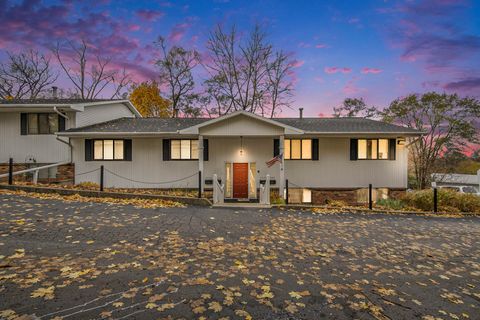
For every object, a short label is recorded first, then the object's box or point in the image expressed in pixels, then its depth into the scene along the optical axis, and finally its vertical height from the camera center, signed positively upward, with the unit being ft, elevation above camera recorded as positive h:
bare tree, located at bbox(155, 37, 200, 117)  96.58 +33.64
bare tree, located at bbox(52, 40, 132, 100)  99.60 +36.42
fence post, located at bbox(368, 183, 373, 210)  38.36 -5.40
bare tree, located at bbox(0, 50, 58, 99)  95.55 +33.13
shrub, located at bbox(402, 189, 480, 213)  40.50 -6.39
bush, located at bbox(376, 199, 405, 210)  41.27 -7.05
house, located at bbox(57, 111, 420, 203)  49.08 -0.15
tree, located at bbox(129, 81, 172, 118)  100.53 +23.32
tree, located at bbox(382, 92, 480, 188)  78.26 +12.23
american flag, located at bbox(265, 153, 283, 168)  40.81 +0.27
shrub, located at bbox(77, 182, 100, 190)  42.31 -4.19
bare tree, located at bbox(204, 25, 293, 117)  89.35 +32.78
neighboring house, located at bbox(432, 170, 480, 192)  87.92 -7.06
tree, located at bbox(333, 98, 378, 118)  106.11 +22.44
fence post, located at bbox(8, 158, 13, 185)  39.65 -2.01
